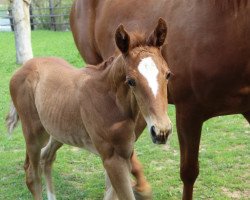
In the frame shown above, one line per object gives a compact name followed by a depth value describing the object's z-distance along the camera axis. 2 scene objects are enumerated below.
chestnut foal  1.90
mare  2.61
